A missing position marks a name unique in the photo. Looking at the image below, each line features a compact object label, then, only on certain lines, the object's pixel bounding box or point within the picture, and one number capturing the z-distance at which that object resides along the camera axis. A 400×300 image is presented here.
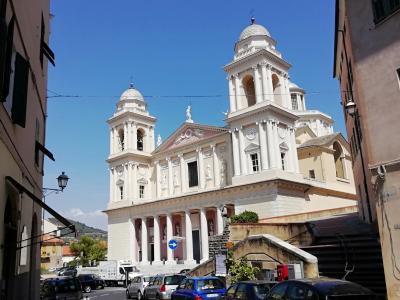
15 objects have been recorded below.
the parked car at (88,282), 34.00
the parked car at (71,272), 43.42
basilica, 39.44
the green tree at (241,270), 18.58
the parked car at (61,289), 17.80
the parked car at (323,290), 7.91
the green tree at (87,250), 65.00
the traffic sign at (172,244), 28.70
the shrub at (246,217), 31.12
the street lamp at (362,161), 15.29
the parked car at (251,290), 11.46
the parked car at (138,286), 24.69
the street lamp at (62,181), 15.80
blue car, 15.39
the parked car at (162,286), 20.38
